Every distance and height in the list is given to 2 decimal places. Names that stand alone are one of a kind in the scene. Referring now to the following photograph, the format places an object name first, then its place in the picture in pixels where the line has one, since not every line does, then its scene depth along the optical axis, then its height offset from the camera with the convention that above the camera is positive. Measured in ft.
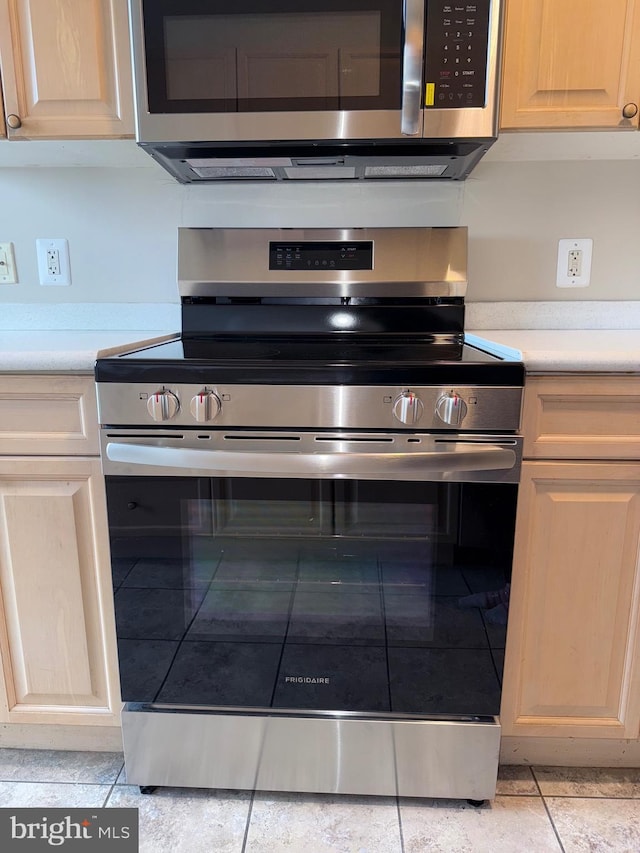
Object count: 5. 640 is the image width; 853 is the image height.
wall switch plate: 5.10 +0.20
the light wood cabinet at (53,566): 3.56 -1.79
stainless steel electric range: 3.30 -1.66
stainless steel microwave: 3.50 +1.33
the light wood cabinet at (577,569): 3.41 -1.75
